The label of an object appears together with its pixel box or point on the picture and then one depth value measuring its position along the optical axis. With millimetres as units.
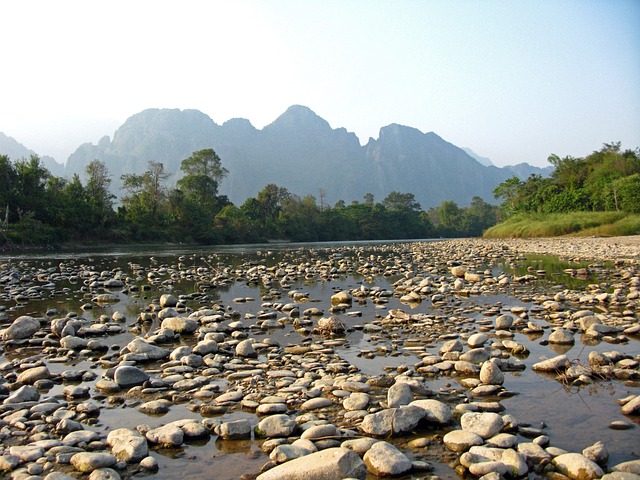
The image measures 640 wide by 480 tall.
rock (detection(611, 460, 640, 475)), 2899
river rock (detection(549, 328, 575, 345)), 6242
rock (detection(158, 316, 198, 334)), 7609
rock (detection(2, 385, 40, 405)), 4465
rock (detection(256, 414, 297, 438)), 3684
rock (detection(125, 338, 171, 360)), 6098
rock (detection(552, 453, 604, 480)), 2875
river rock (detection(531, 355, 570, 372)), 5078
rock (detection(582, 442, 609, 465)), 3061
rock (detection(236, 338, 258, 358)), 6133
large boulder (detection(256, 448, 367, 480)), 2924
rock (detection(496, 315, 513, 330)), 7281
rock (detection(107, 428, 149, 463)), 3312
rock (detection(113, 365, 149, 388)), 4977
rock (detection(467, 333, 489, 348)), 6211
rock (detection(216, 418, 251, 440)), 3662
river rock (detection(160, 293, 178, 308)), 10125
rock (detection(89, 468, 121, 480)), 2988
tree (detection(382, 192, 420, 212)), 132662
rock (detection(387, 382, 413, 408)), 4168
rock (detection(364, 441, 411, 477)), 3047
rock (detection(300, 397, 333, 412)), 4242
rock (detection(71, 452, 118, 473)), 3160
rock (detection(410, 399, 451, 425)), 3803
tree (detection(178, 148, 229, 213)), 82938
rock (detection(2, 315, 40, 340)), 7230
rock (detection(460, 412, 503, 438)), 3559
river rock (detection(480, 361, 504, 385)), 4711
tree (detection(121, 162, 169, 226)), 64188
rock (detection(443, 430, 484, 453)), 3387
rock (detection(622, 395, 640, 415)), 3879
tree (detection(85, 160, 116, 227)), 56656
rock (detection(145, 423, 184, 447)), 3555
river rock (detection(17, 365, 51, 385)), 5113
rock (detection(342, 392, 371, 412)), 4191
